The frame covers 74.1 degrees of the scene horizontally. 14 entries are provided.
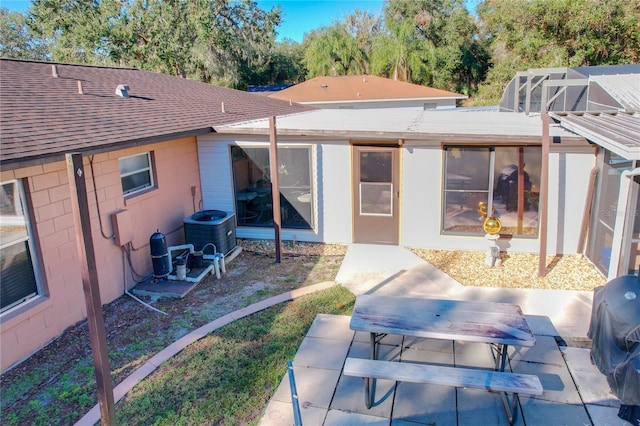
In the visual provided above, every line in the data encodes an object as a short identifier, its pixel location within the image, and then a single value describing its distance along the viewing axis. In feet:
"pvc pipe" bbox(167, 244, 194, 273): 22.70
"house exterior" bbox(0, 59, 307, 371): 15.74
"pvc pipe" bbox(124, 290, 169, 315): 19.69
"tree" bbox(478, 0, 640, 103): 64.85
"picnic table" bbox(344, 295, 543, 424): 11.43
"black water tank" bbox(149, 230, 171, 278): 21.85
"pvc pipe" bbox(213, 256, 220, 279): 23.43
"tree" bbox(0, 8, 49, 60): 124.88
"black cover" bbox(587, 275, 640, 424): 11.57
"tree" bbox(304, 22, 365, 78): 100.42
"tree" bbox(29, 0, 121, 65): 77.82
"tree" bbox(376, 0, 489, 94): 97.50
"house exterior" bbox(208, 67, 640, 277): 23.58
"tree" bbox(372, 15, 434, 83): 96.43
